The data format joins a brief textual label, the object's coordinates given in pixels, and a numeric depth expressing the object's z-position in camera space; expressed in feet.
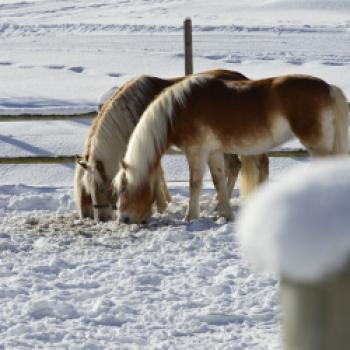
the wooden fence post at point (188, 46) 61.11
